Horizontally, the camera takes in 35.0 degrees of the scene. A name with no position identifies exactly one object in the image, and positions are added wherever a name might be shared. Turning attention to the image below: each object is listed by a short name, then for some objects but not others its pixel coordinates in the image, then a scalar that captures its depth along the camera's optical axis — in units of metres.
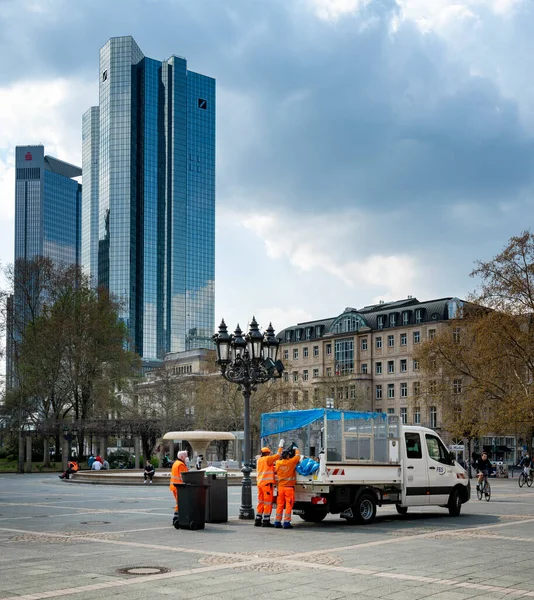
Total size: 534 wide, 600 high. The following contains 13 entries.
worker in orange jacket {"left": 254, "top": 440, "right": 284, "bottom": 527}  18.62
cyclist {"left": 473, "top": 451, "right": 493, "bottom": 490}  28.87
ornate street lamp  21.45
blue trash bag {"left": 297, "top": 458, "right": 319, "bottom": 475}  19.14
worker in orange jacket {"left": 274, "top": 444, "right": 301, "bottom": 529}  18.41
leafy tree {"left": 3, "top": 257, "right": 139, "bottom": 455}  65.38
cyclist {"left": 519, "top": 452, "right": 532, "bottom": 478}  43.00
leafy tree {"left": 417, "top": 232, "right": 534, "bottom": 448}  54.09
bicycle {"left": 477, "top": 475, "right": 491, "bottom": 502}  28.92
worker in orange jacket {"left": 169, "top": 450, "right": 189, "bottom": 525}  19.20
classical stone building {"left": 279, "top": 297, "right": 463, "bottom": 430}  96.56
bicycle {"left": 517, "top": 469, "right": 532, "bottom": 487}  43.10
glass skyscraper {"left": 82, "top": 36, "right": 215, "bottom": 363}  181.88
